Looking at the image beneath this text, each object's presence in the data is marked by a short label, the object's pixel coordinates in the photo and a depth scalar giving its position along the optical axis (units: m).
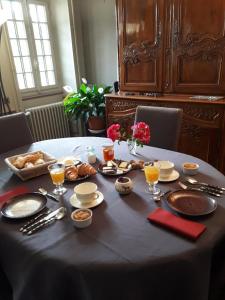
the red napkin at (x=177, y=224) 0.88
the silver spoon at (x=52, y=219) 0.96
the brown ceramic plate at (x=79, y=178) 1.30
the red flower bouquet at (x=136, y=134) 1.40
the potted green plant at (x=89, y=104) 3.16
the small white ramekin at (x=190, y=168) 1.30
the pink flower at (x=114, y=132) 1.44
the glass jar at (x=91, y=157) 1.53
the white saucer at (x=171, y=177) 1.25
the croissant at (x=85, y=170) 1.34
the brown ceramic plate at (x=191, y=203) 1.00
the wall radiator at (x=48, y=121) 3.19
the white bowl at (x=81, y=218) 0.95
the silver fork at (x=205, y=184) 1.15
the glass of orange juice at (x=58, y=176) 1.19
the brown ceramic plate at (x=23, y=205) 1.06
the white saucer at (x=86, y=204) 1.08
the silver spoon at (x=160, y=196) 1.11
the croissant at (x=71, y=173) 1.31
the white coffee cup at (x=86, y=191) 1.08
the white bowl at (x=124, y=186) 1.15
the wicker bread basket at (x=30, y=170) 1.34
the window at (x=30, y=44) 3.08
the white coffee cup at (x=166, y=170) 1.27
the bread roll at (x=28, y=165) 1.38
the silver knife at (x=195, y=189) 1.12
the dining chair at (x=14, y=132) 1.93
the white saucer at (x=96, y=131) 3.23
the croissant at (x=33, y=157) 1.47
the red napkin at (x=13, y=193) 1.18
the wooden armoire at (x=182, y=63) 2.27
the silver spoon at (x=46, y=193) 1.17
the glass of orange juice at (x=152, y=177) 1.14
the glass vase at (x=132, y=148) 1.59
